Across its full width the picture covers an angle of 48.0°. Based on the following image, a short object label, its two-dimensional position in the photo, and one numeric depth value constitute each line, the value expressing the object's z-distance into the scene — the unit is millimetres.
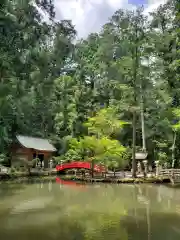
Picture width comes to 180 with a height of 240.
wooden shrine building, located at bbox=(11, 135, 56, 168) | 19400
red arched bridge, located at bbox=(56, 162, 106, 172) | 15875
